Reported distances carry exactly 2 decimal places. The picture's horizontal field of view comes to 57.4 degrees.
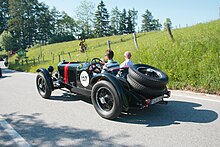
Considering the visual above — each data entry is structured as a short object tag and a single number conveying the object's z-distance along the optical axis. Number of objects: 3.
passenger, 4.79
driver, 4.66
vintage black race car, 3.87
